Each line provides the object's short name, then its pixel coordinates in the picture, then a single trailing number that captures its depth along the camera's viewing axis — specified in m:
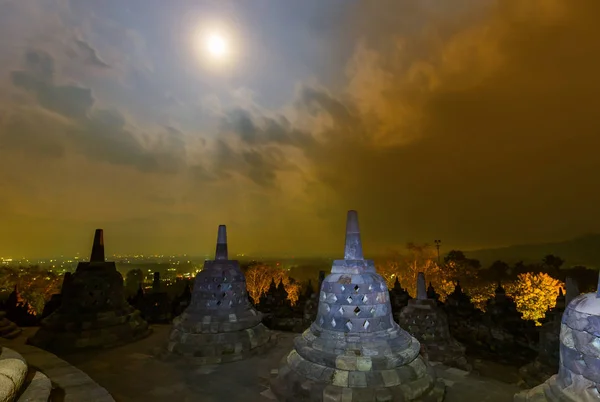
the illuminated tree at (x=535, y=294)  40.44
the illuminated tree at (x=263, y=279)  58.09
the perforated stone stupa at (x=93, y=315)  12.88
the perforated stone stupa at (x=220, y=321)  10.98
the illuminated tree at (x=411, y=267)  56.39
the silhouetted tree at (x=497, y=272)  62.27
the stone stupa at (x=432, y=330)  15.52
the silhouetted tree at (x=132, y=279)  85.81
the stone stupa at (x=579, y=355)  4.58
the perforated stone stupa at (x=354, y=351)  6.86
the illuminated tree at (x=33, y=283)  45.44
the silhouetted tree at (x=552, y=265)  55.92
